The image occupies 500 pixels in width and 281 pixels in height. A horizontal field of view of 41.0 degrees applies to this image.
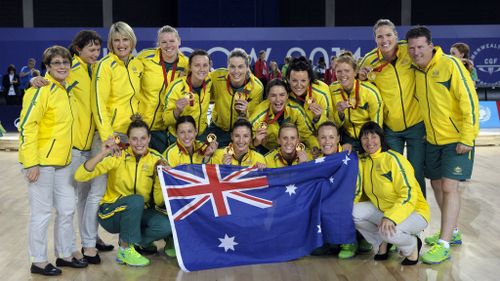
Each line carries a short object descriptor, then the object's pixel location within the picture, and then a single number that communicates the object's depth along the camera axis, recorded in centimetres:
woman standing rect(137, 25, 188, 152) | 552
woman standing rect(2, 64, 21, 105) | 1513
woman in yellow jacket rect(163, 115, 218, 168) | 521
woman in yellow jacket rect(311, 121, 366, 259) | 514
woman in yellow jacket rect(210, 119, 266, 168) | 519
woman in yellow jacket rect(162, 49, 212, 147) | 536
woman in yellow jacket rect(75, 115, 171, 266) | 497
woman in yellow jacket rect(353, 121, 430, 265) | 484
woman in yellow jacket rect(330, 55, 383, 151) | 535
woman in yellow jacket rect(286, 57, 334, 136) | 544
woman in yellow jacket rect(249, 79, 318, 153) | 544
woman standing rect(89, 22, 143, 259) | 505
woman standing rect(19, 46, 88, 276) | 455
